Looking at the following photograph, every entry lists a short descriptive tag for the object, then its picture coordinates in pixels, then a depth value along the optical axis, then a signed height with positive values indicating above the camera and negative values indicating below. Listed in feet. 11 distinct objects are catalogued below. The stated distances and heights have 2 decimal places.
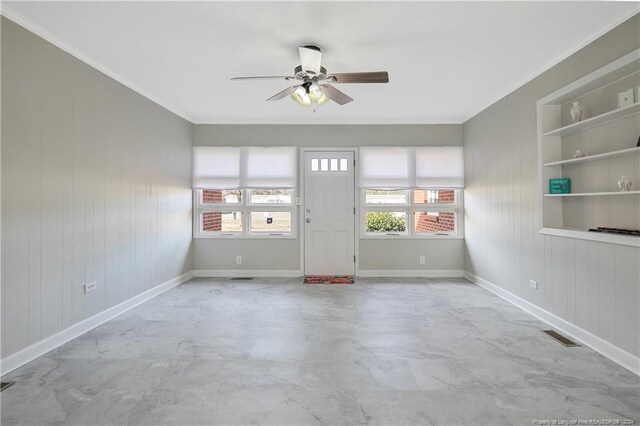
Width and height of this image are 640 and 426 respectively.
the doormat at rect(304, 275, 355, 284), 14.98 -3.31
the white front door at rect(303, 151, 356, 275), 16.35 +0.11
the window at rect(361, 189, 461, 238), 16.40 +0.10
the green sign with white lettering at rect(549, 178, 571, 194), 9.35 +0.88
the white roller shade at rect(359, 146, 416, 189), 16.19 +2.56
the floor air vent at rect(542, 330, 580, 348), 8.31 -3.60
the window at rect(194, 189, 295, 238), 16.46 +0.16
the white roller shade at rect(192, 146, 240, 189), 16.10 +2.58
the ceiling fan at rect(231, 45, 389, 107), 8.23 +3.95
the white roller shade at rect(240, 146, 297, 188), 16.17 +2.61
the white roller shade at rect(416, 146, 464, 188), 16.15 +2.56
